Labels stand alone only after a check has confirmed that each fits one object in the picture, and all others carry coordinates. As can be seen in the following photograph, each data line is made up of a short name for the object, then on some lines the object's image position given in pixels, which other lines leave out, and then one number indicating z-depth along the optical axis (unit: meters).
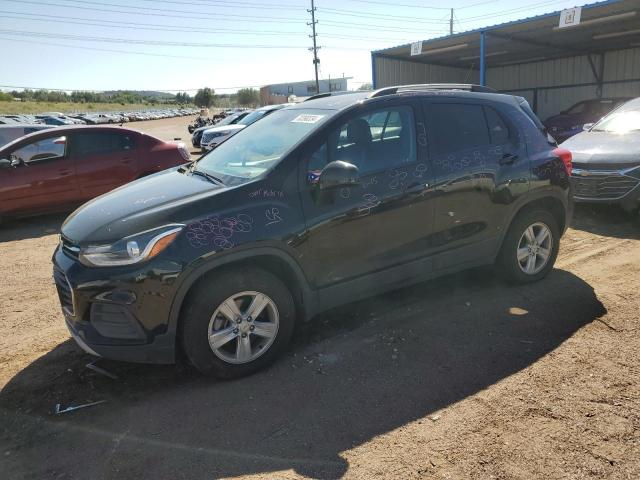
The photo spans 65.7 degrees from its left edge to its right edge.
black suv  3.02
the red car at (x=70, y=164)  7.78
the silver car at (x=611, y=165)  6.67
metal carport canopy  14.09
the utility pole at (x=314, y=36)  55.34
